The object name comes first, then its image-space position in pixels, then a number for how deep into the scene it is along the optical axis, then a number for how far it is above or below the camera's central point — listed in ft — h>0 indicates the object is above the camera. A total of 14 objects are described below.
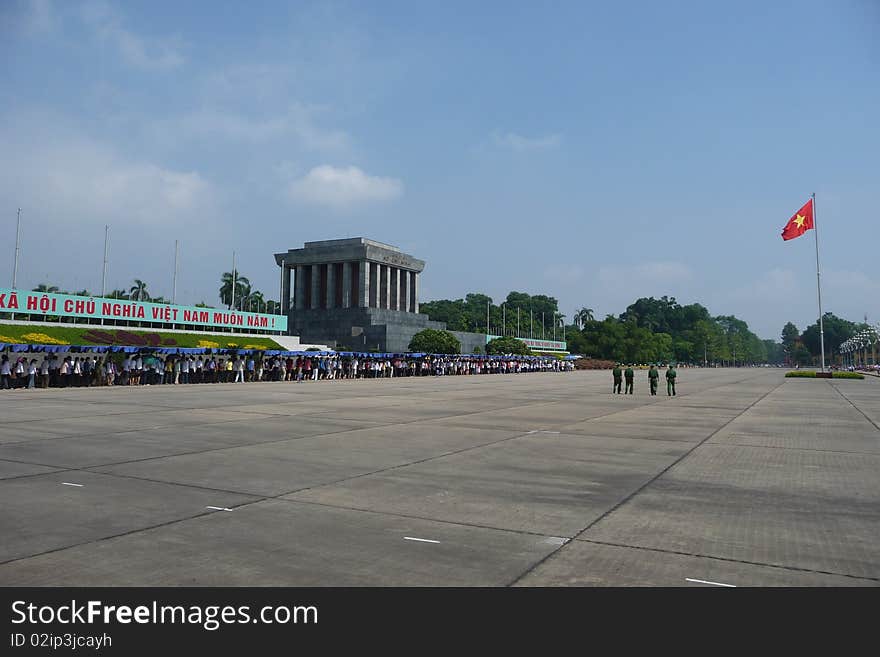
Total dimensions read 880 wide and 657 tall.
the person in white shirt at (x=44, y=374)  99.66 -2.03
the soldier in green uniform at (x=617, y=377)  103.84 -2.60
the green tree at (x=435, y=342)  268.21 +8.28
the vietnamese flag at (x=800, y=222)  163.94 +36.40
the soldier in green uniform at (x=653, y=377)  97.10 -2.44
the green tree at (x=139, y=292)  361.30 +39.91
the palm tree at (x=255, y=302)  373.26 +35.95
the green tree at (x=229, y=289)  360.07 +42.02
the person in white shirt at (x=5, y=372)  94.17 -1.61
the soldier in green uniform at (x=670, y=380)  98.84 -2.94
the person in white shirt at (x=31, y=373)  97.81 -1.83
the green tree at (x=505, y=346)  320.91 +7.87
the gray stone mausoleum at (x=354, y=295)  306.55 +37.85
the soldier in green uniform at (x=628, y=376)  103.04 -2.44
